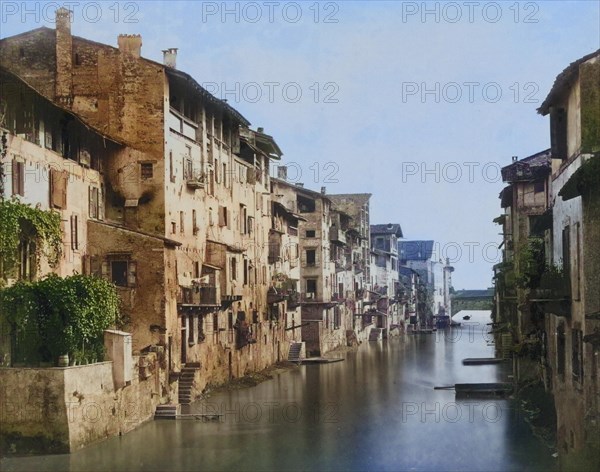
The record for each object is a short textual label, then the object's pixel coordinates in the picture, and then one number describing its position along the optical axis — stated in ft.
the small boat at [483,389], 136.46
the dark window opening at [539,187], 157.38
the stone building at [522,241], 118.52
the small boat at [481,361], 206.88
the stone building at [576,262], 66.59
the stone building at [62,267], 85.46
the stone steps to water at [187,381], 123.85
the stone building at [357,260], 281.74
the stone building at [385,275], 341.82
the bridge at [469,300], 563.28
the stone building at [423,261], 500.74
